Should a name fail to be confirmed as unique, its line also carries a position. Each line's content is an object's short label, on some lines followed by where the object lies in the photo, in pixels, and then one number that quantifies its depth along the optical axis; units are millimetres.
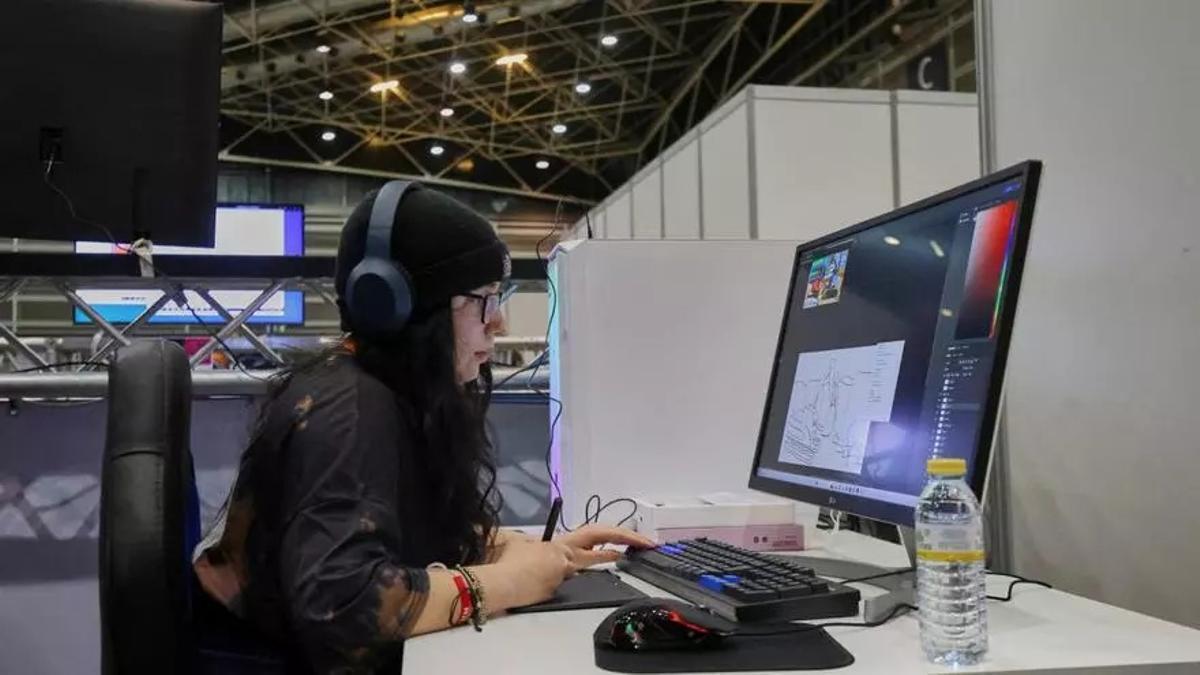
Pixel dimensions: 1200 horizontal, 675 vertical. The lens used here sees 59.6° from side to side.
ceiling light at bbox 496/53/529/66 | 8818
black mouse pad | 870
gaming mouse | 920
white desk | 867
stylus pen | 1478
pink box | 1553
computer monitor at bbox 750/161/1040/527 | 1048
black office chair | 991
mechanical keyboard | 1043
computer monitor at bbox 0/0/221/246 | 1749
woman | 1020
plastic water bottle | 880
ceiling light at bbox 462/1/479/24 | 7383
